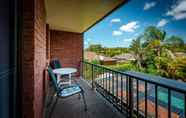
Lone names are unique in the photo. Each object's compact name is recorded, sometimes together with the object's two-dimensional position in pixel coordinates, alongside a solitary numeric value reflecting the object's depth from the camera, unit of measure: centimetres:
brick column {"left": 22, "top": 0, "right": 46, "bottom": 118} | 84
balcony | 134
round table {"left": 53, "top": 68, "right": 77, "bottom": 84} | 229
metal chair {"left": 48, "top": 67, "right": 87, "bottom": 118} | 155
